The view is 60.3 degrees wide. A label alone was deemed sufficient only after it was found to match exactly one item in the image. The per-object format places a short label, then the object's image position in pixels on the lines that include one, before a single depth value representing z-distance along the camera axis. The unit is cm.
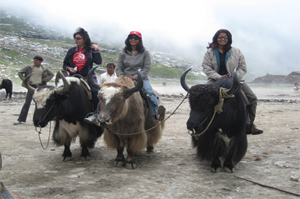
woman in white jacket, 405
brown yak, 357
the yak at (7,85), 1398
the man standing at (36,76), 699
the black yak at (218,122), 326
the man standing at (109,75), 760
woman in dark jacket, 468
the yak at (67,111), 379
